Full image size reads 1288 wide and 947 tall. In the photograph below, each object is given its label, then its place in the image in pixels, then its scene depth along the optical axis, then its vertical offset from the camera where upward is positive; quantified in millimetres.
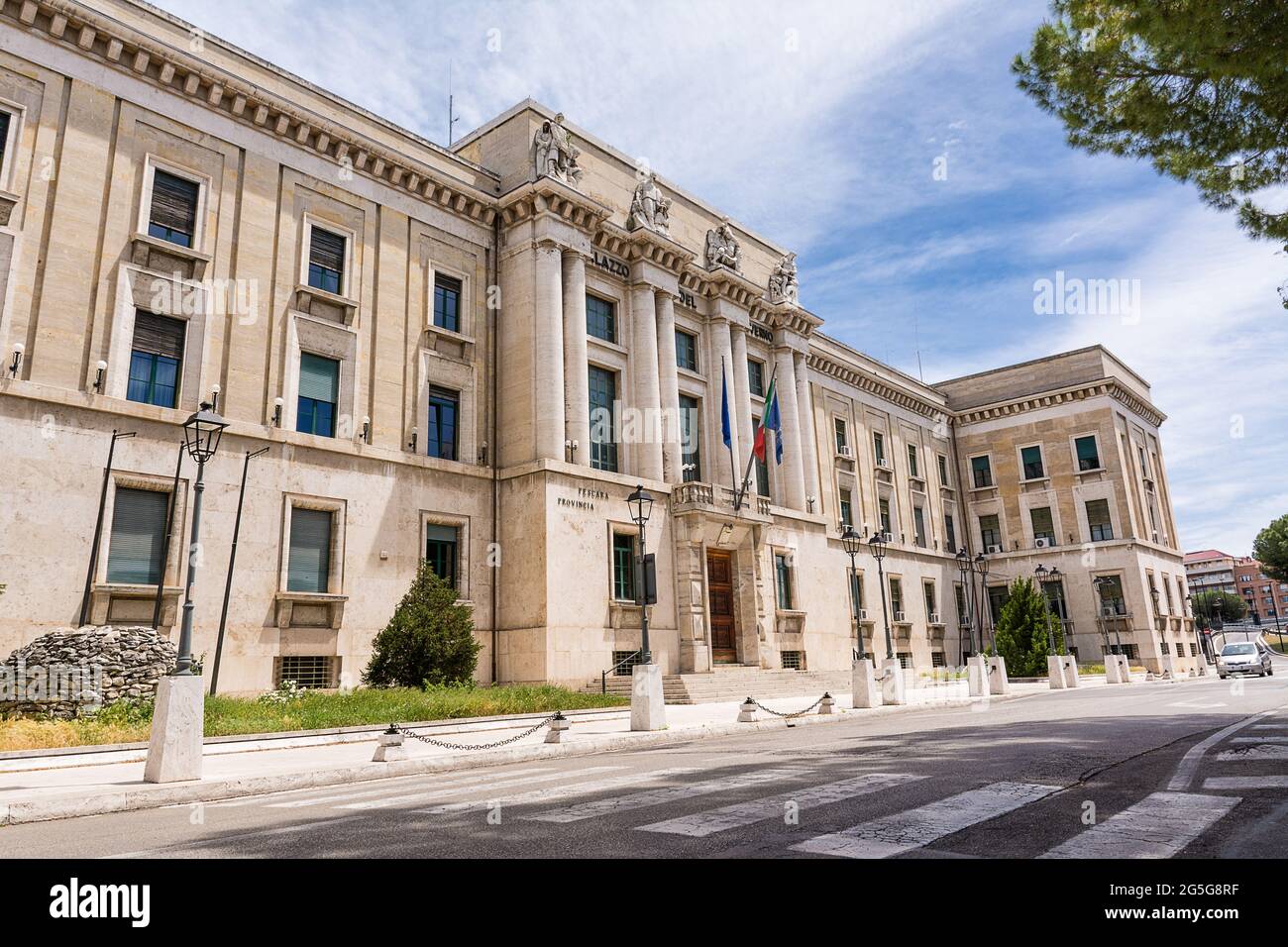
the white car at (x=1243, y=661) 35638 -735
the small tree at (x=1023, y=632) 36844 +857
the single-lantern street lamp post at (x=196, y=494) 11172 +2569
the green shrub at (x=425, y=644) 20469 +725
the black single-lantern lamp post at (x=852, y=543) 26783 +3762
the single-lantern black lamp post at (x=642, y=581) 17422 +1809
